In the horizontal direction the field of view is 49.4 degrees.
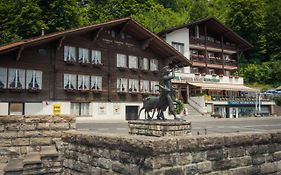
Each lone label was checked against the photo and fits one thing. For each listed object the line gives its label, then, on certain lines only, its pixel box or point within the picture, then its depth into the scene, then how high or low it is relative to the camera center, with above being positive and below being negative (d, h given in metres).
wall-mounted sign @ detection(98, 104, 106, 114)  31.53 -0.38
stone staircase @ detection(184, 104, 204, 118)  35.94 -0.88
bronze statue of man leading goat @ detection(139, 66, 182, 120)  10.30 +0.21
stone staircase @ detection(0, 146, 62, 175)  7.91 -1.55
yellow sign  26.95 -0.26
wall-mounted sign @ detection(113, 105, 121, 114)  32.47 -0.40
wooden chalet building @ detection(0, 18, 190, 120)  26.77 +3.51
